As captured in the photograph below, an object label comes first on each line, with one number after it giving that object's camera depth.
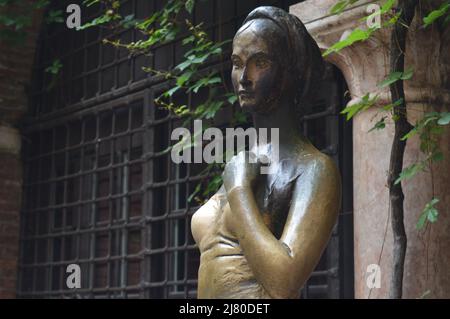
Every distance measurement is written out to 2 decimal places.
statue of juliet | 4.09
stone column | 6.36
